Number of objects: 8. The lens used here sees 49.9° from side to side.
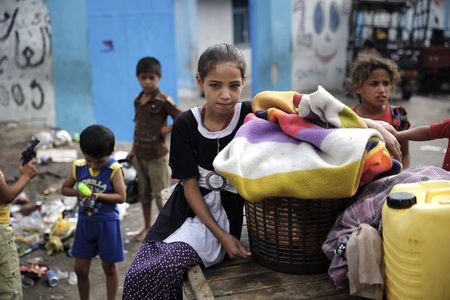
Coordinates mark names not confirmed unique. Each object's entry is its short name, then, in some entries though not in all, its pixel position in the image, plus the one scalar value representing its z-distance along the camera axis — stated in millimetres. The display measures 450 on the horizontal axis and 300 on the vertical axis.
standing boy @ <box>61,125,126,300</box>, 3037
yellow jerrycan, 1267
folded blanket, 1478
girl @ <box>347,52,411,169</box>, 3129
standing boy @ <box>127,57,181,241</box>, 4324
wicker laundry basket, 1630
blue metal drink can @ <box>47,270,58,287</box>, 3621
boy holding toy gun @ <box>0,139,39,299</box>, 2680
